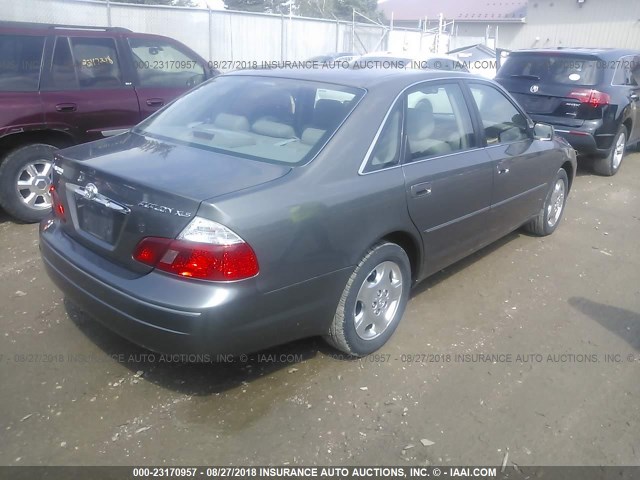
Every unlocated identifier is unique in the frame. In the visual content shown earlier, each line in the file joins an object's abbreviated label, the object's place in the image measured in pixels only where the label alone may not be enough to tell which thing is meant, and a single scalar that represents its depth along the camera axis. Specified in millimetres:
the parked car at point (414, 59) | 13014
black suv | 7496
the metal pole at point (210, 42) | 15814
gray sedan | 2531
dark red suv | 5188
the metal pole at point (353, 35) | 20734
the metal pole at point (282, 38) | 17906
